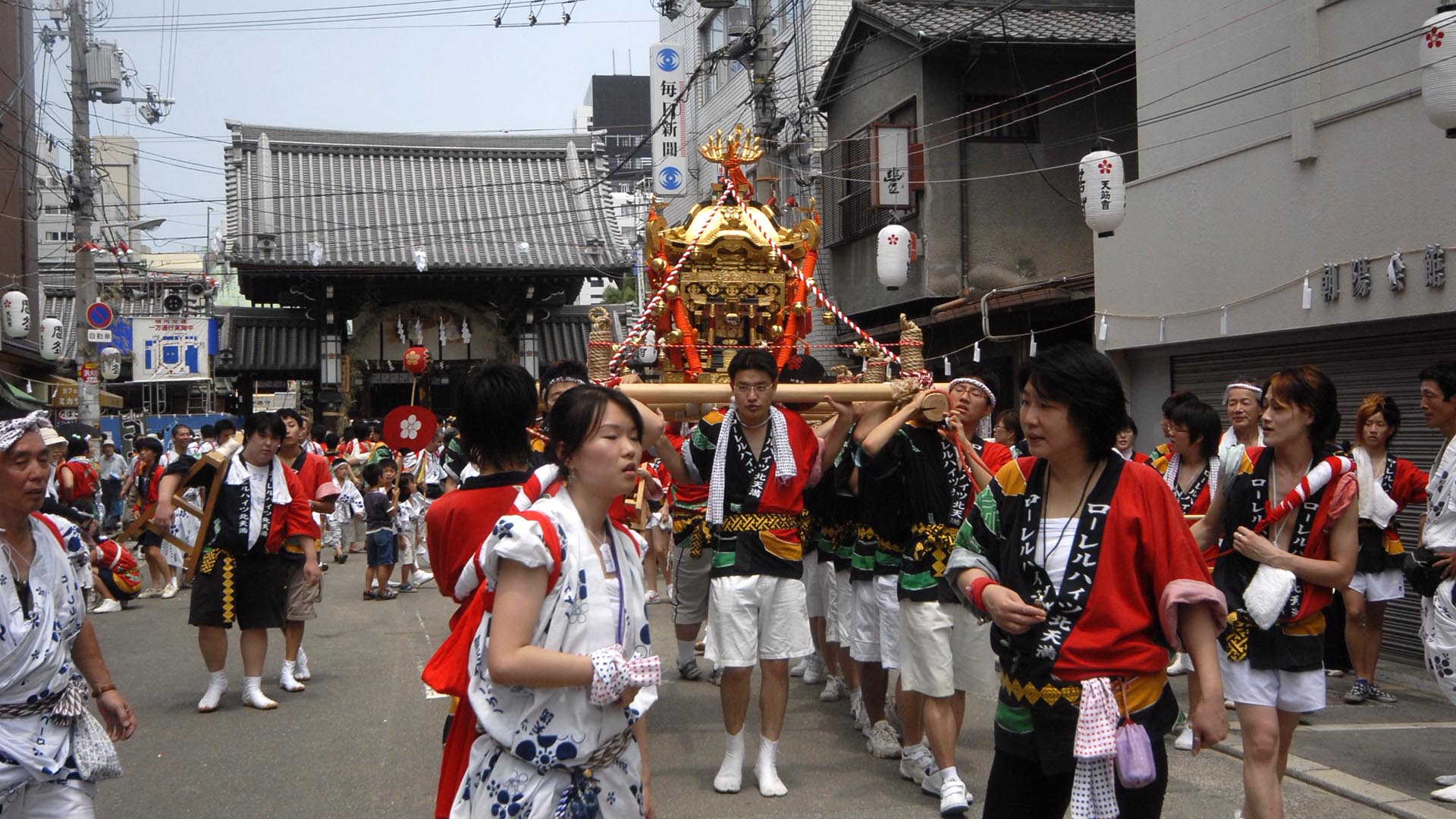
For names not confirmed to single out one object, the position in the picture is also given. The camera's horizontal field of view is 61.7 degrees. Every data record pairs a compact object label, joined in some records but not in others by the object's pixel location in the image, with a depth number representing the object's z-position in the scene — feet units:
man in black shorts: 26.66
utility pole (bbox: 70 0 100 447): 67.21
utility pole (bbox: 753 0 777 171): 56.03
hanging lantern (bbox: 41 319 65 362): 81.82
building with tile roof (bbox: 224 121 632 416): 78.07
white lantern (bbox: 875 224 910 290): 56.34
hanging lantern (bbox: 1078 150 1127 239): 41.09
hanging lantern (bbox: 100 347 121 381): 77.82
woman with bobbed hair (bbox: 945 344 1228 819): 10.99
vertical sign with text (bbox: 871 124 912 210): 61.05
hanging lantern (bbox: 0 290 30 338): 70.95
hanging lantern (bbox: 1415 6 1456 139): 26.43
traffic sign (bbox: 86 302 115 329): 67.21
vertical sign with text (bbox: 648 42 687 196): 71.56
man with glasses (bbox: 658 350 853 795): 20.02
